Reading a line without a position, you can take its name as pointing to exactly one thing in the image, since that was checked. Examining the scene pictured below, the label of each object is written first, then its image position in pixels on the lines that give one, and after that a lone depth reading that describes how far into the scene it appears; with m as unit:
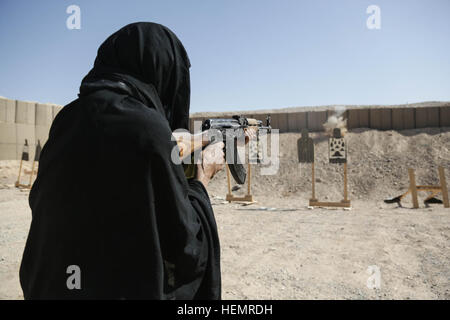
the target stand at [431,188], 9.21
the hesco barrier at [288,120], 15.98
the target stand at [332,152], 9.41
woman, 1.01
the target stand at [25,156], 13.75
